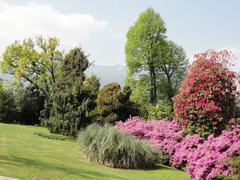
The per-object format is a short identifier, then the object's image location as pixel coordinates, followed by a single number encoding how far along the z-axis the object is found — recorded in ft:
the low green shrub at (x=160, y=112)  81.25
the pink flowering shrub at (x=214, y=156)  38.60
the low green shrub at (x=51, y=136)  69.21
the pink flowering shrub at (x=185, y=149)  48.32
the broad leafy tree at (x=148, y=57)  156.04
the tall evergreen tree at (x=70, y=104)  70.59
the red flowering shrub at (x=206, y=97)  48.83
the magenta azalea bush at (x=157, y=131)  52.60
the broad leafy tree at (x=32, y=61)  120.67
